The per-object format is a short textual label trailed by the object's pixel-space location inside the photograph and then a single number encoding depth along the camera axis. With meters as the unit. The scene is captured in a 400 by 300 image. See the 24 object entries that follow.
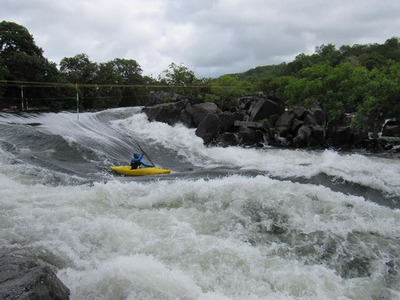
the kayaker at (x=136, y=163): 11.91
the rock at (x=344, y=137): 18.88
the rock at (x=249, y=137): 19.58
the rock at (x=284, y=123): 20.34
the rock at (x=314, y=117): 20.47
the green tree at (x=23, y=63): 28.77
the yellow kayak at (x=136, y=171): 11.75
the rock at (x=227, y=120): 20.16
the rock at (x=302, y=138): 19.14
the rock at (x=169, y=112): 22.38
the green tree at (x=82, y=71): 43.22
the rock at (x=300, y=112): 20.70
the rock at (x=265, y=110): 21.16
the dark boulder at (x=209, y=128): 18.97
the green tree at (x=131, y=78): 52.97
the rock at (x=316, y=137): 19.12
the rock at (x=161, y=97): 25.14
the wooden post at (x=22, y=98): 28.31
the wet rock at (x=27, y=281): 3.07
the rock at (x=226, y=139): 18.90
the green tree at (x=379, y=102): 15.58
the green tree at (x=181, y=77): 30.38
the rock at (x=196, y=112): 21.16
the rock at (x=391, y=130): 20.15
